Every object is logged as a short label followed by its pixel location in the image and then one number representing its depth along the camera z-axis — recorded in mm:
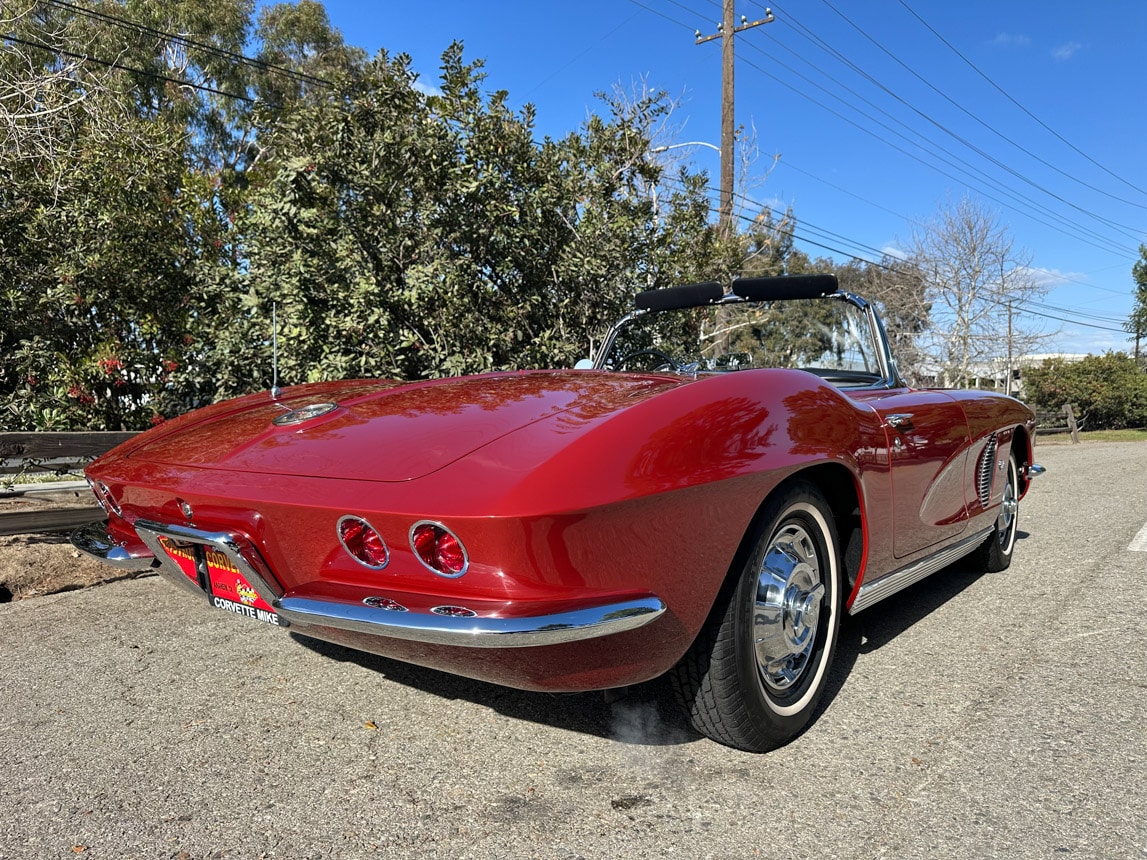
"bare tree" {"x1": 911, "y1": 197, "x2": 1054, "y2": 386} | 27922
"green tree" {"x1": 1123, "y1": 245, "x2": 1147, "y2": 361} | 58375
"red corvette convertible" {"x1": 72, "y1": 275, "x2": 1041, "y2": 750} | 1754
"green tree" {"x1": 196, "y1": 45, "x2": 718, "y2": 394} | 5762
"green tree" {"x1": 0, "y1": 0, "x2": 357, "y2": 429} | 5613
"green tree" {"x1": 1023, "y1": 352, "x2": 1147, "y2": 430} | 28766
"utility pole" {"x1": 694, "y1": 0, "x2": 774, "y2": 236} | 14562
